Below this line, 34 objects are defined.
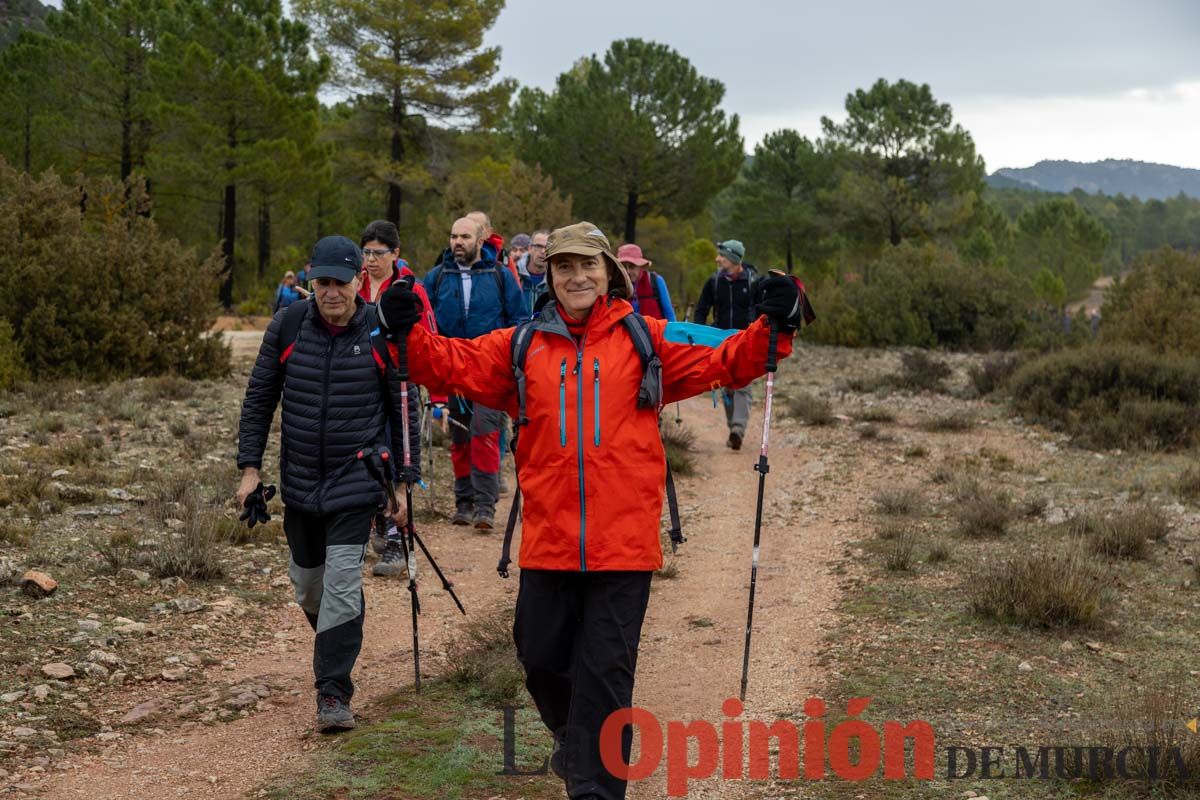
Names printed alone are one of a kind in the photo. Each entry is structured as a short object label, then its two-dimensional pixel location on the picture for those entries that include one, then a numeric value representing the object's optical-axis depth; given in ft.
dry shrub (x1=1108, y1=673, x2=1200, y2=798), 14.78
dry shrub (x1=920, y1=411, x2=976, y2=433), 48.26
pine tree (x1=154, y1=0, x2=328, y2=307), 114.93
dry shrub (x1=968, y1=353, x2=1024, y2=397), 58.03
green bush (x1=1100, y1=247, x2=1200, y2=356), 59.93
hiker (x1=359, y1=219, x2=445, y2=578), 25.88
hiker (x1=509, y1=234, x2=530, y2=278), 45.95
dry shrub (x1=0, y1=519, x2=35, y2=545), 26.09
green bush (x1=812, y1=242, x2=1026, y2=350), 82.48
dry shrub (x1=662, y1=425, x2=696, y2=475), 41.11
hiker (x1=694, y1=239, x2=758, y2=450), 41.96
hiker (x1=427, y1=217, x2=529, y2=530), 30.04
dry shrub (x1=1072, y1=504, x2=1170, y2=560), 27.94
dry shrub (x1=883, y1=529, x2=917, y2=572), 27.66
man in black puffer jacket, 17.88
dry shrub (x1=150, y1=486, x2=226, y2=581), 25.66
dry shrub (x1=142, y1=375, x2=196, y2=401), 50.42
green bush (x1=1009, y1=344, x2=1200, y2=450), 43.83
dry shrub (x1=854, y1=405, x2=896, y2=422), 51.24
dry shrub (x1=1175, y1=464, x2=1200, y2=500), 33.78
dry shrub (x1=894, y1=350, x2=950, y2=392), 60.75
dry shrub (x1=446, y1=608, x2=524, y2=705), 19.56
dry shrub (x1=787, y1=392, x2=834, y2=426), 51.75
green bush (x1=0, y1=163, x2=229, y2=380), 52.54
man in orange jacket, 13.56
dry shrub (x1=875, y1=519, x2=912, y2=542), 30.48
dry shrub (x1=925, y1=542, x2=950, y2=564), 28.12
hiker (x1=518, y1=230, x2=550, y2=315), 36.20
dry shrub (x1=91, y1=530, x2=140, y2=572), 25.20
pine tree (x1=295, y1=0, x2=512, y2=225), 121.39
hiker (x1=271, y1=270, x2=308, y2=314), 75.00
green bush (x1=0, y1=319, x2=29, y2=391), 49.42
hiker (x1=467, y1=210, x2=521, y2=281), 30.66
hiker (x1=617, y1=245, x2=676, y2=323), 36.83
